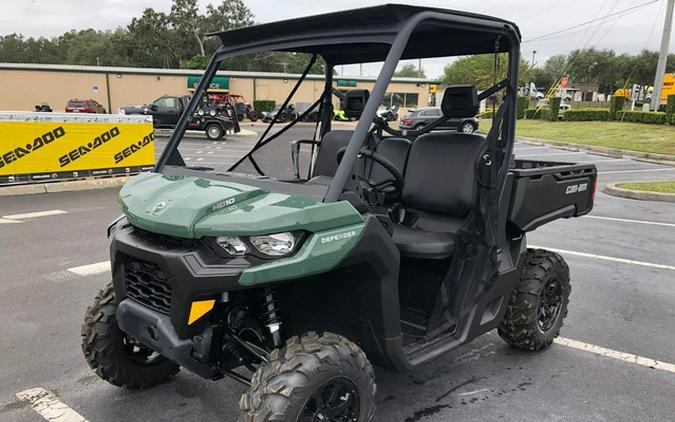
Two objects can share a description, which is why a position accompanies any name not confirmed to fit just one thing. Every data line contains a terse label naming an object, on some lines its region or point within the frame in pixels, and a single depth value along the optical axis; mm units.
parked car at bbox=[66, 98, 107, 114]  32000
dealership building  40156
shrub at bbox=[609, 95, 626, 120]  33125
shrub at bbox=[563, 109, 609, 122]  33906
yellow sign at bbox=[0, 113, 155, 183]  10422
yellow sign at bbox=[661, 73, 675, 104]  40969
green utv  2314
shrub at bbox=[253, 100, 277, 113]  34581
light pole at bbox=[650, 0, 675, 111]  30562
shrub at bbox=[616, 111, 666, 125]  29531
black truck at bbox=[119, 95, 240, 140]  25734
